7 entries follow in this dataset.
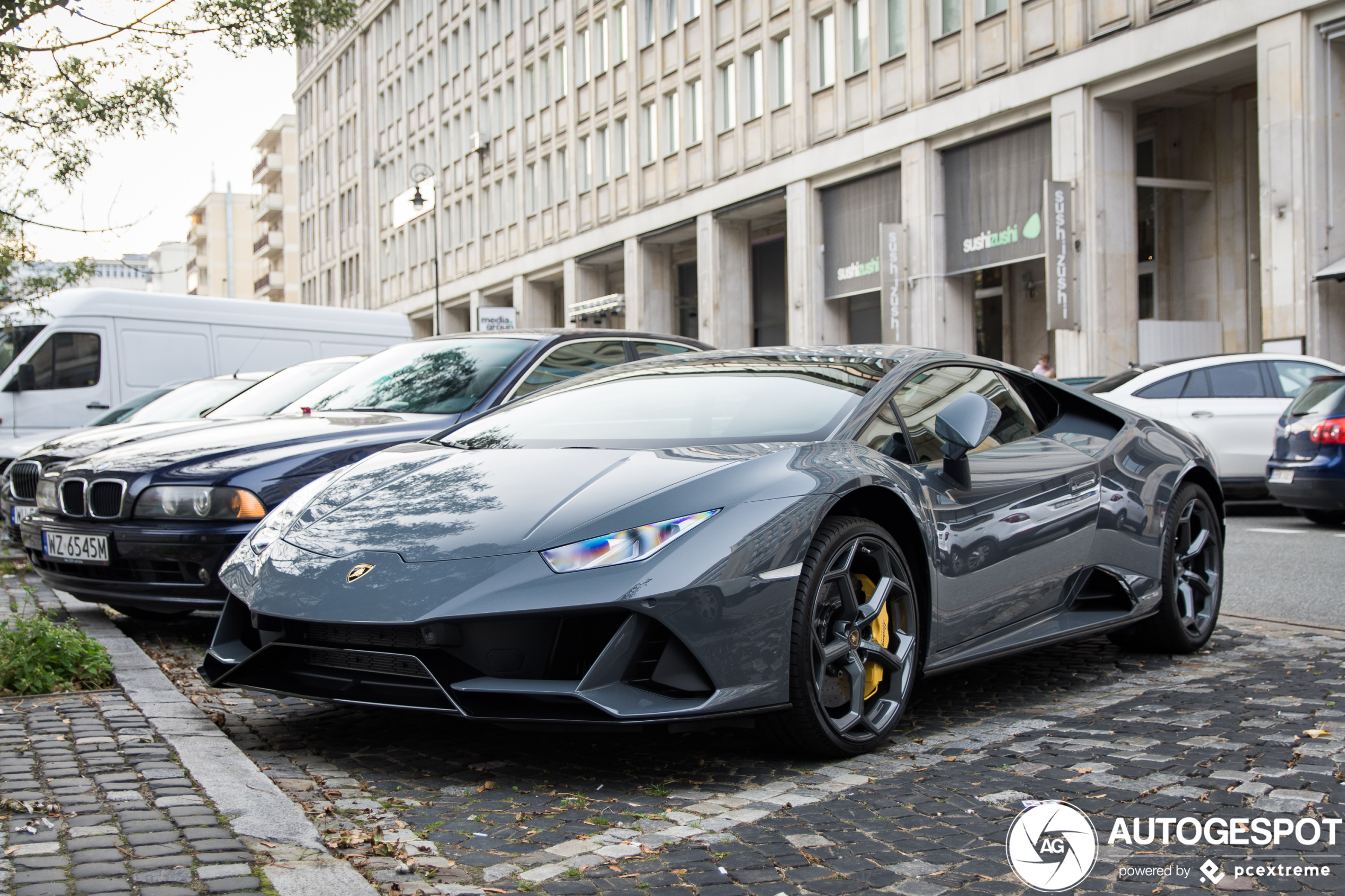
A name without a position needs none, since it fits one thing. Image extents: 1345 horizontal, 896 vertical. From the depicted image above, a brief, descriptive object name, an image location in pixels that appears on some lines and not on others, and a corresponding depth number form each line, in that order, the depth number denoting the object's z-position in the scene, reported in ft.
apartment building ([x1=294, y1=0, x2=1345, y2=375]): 70.49
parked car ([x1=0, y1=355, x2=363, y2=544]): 23.27
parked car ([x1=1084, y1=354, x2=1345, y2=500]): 42.80
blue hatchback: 35.73
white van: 49.98
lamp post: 107.76
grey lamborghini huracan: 11.50
